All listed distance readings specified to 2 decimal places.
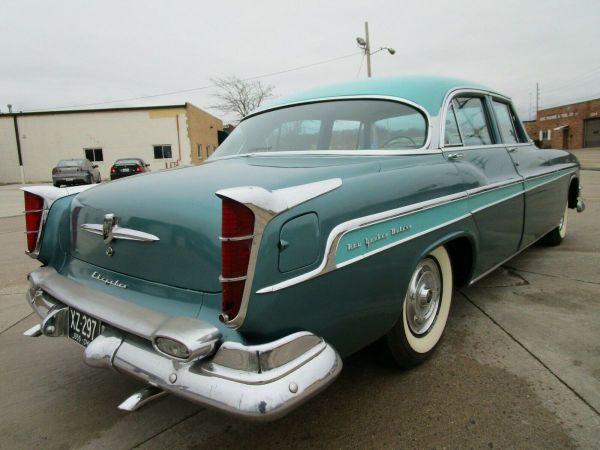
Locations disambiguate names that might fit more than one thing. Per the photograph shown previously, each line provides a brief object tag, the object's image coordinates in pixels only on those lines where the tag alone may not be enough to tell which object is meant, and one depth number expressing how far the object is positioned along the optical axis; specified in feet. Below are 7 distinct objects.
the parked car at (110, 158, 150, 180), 63.21
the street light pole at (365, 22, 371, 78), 65.62
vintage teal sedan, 4.82
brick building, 123.44
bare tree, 124.26
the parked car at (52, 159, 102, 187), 60.13
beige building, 90.89
